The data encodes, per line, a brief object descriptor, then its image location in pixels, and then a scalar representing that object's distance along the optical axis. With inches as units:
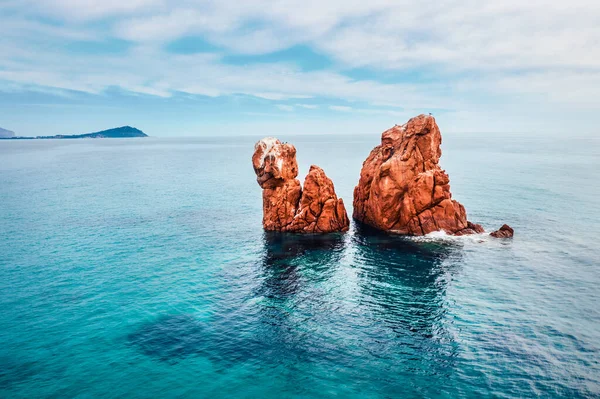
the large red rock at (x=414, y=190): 3395.7
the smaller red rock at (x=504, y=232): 3260.3
